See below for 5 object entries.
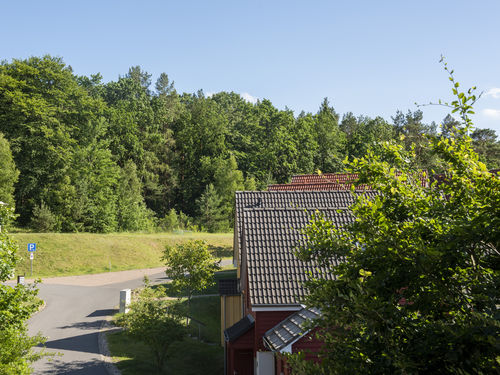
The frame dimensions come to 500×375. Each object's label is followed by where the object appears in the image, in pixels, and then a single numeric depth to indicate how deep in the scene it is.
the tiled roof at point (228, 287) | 19.14
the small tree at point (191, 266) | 21.59
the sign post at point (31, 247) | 29.71
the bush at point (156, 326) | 15.45
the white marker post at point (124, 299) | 22.57
